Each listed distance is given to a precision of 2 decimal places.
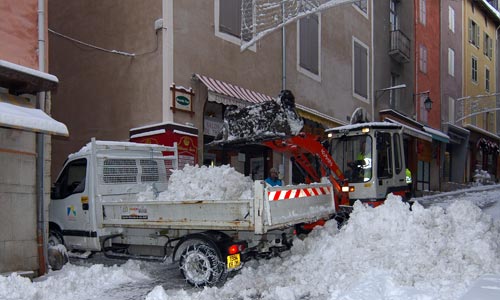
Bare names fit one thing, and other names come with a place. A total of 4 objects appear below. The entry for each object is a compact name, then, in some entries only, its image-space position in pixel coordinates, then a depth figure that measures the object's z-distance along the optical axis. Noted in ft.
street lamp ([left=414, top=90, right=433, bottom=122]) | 74.08
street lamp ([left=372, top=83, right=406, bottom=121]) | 74.11
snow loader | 26.48
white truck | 22.36
